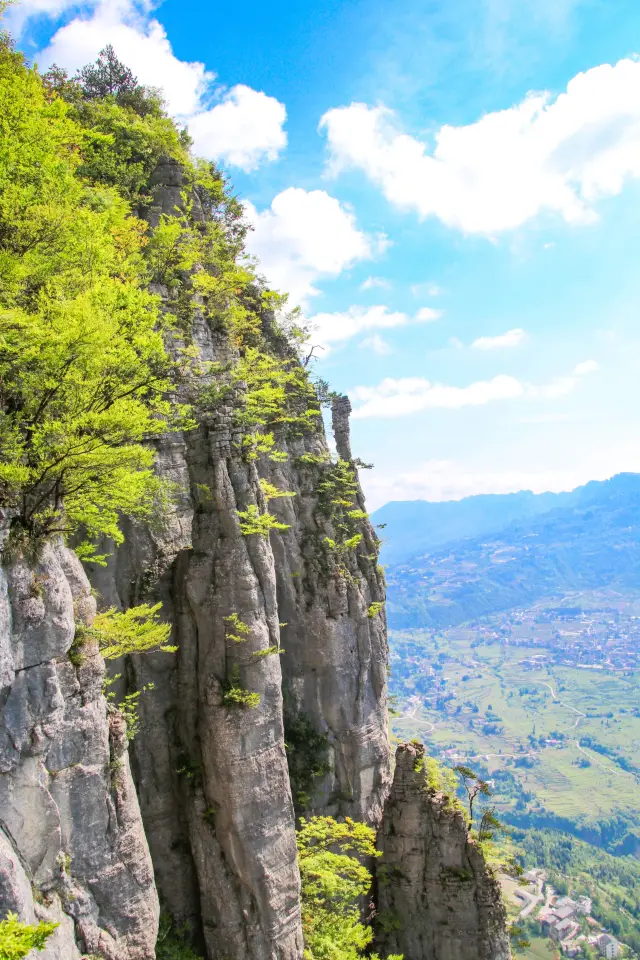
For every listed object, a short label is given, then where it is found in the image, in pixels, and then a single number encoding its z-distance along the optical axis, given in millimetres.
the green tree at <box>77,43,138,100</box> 42812
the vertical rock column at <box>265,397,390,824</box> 31656
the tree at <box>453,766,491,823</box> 28892
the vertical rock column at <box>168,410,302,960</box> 22125
